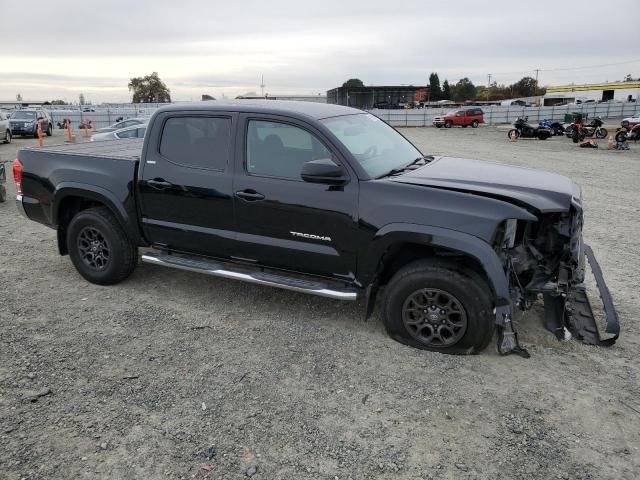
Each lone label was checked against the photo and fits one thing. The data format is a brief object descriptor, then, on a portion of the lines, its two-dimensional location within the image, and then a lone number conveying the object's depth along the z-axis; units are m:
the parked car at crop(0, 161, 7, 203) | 9.02
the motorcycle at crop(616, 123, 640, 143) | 22.41
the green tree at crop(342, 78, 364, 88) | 119.38
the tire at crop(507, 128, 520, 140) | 25.19
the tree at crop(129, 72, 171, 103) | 101.75
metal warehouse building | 73.88
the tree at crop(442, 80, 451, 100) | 113.56
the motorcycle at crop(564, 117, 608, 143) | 22.73
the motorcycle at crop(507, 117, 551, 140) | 24.91
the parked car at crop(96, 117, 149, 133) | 17.67
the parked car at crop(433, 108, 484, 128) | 36.44
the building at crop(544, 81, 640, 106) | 64.07
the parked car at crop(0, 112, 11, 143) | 19.70
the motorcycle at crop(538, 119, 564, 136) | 26.12
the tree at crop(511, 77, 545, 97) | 120.88
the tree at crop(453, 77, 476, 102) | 117.17
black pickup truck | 3.61
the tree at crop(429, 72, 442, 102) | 111.07
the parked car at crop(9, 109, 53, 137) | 24.02
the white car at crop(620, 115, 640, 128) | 22.78
